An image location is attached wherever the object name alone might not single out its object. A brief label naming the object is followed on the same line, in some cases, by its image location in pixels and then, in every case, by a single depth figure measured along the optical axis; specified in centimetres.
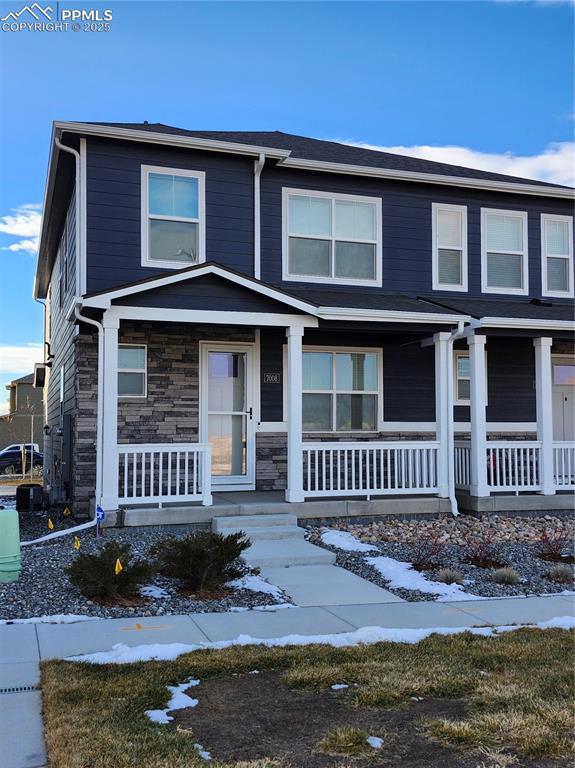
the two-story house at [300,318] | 1022
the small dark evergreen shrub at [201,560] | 671
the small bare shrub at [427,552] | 790
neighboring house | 3688
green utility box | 670
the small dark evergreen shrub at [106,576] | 621
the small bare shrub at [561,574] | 757
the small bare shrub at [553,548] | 848
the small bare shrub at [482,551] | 812
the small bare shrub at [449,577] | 730
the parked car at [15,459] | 2936
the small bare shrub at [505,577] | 737
